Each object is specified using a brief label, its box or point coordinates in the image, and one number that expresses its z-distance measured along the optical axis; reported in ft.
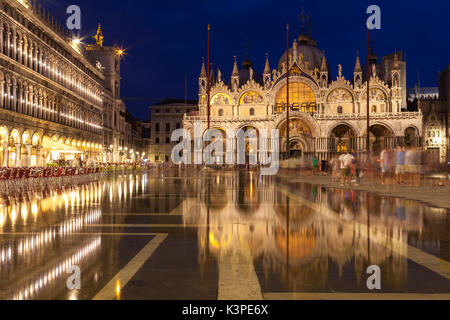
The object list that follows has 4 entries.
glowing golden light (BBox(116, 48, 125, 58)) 263.76
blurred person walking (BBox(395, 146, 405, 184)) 69.96
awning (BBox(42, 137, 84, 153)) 129.54
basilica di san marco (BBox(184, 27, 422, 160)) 221.25
